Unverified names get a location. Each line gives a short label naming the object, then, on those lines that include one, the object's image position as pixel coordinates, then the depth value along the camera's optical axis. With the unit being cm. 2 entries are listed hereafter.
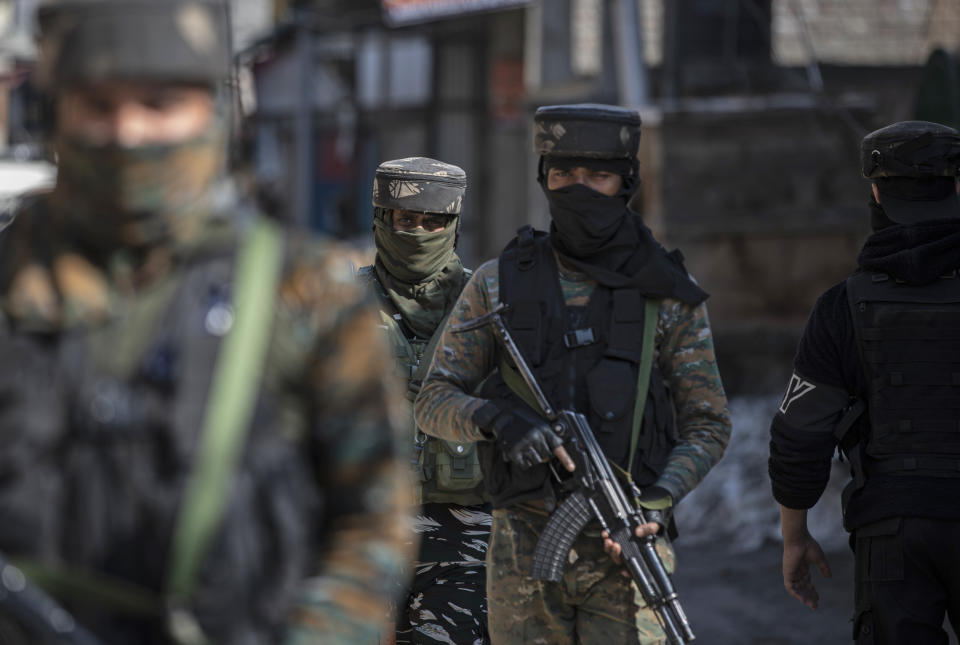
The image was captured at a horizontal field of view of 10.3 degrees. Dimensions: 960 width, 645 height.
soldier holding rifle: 990
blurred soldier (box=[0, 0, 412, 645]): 837
